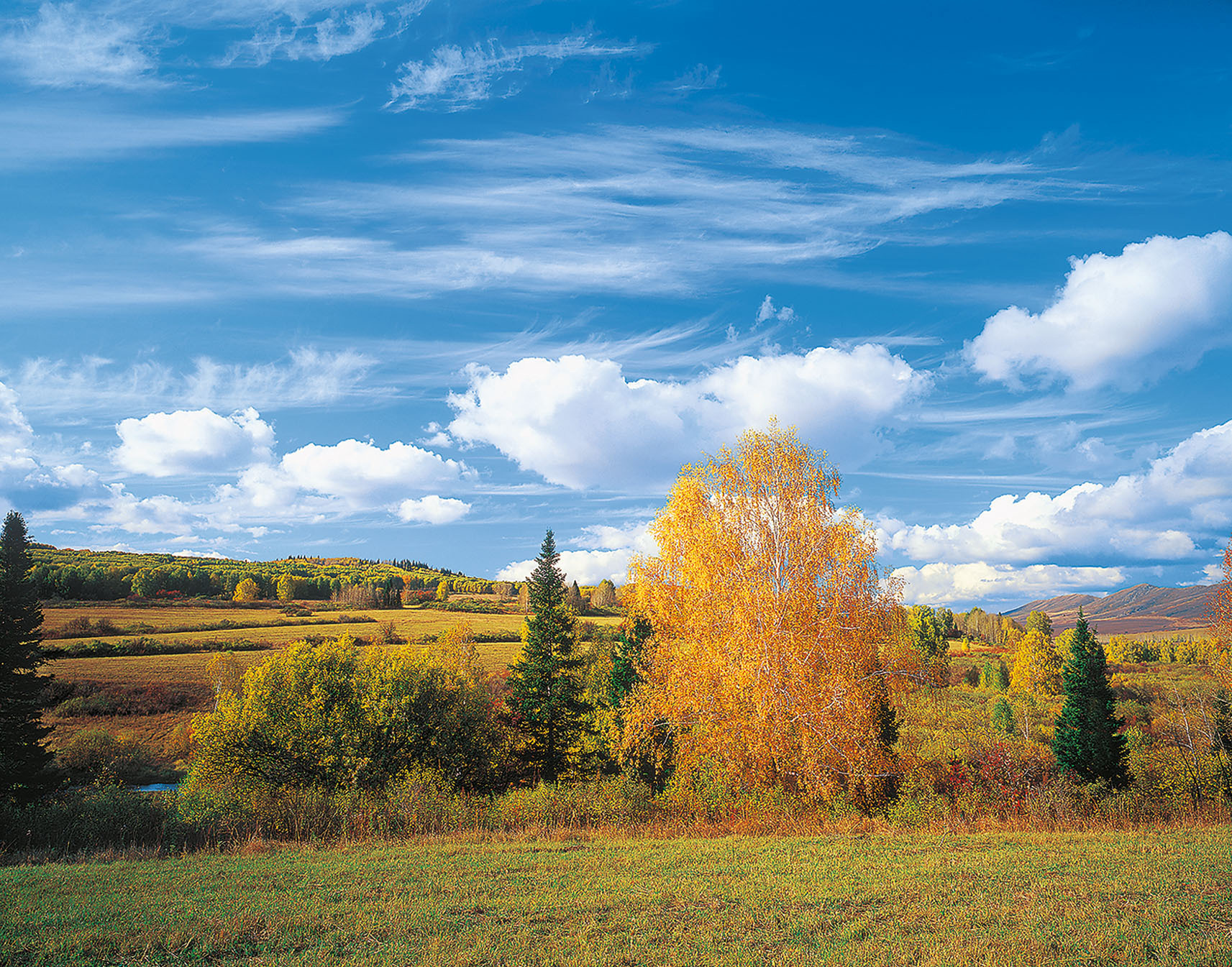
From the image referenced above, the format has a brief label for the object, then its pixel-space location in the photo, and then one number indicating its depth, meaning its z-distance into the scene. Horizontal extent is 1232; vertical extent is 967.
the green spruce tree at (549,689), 37.03
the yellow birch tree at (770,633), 20.22
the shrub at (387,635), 81.44
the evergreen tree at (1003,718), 57.72
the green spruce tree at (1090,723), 33.78
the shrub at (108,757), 44.00
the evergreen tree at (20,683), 30.98
